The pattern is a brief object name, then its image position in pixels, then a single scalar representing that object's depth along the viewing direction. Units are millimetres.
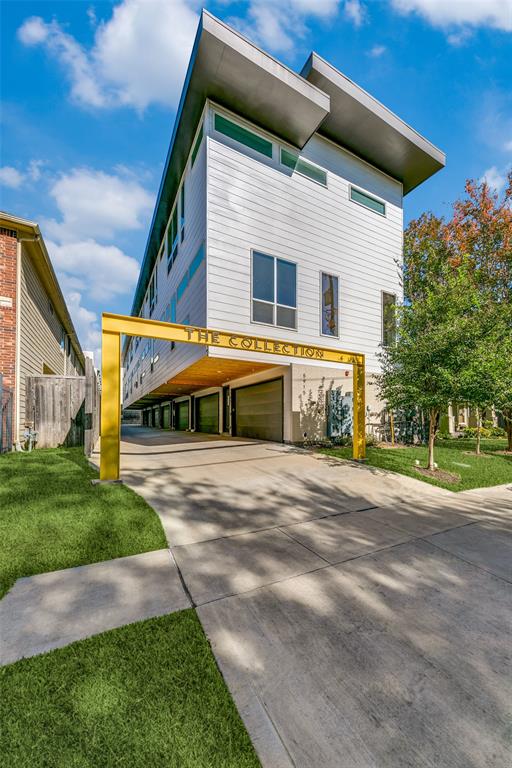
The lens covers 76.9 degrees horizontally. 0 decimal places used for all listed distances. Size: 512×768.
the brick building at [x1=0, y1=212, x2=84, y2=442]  9820
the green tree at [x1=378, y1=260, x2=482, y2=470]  7855
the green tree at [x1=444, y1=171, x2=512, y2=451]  7754
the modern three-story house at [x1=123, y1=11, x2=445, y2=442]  9922
